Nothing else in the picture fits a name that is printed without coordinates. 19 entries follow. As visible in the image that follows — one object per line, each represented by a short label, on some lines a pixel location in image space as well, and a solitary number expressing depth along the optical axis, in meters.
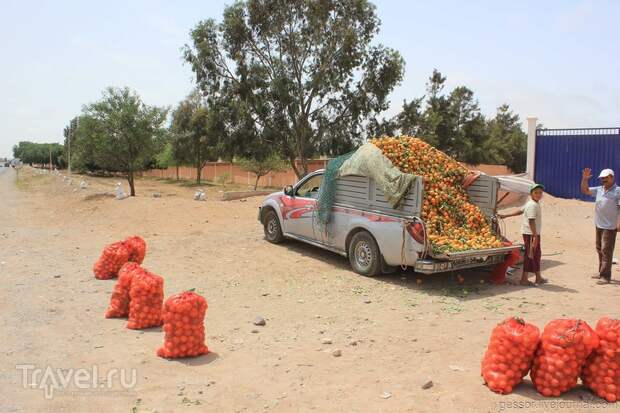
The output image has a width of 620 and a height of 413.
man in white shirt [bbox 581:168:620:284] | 7.31
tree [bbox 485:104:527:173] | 47.02
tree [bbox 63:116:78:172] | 48.70
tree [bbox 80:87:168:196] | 22.77
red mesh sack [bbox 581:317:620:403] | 3.58
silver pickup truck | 7.07
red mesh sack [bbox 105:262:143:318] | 5.73
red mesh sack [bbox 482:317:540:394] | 3.70
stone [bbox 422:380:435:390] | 3.83
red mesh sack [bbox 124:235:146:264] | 7.84
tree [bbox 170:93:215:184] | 41.43
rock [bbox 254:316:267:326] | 5.63
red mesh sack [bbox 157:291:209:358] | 4.47
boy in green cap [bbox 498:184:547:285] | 7.34
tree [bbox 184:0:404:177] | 24.19
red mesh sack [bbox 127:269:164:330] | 5.35
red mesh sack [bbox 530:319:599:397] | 3.58
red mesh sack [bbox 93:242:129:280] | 7.75
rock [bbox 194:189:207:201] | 18.78
